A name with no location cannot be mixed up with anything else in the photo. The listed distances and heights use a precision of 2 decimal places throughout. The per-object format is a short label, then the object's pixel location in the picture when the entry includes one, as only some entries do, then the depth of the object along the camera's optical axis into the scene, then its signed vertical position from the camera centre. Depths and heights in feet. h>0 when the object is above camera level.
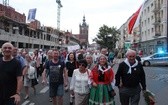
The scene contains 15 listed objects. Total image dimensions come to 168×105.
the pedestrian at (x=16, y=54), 14.58 -0.30
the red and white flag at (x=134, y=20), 19.16 +4.44
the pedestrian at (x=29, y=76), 16.09 -2.89
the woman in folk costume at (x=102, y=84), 9.32 -2.14
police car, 44.49 -2.22
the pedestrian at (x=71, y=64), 14.69 -1.29
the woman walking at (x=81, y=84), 10.09 -2.32
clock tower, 230.51 +34.18
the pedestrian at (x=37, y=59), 23.49 -1.29
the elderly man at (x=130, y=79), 9.47 -1.80
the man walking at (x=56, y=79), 11.45 -2.23
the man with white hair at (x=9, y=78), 7.47 -1.43
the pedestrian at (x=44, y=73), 12.38 -1.95
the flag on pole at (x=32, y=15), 57.43 +14.85
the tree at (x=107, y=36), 96.59 +10.89
